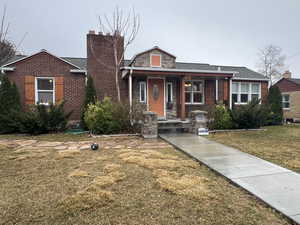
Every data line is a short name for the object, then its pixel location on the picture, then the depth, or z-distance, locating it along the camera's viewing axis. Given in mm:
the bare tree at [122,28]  11648
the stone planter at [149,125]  8016
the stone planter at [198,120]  8630
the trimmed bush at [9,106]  8945
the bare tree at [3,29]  6932
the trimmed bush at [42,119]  8695
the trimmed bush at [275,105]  12968
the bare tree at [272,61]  28188
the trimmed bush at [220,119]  9289
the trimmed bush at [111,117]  8336
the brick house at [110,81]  10547
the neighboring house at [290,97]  17641
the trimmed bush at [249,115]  9211
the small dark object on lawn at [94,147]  5816
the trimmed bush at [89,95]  10283
